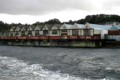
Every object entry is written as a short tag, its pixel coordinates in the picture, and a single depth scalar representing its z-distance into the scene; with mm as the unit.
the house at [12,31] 129750
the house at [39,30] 117375
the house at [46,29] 114312
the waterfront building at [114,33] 91369
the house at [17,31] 126862
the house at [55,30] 110512
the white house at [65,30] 105650
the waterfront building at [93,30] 97869
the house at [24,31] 123750
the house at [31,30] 120438
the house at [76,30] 101438
